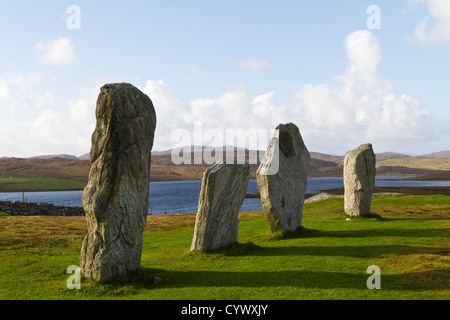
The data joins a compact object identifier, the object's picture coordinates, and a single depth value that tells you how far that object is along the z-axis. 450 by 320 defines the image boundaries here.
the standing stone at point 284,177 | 19.50
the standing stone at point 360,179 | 24.62
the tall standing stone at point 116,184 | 11.55
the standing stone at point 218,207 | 15.67
